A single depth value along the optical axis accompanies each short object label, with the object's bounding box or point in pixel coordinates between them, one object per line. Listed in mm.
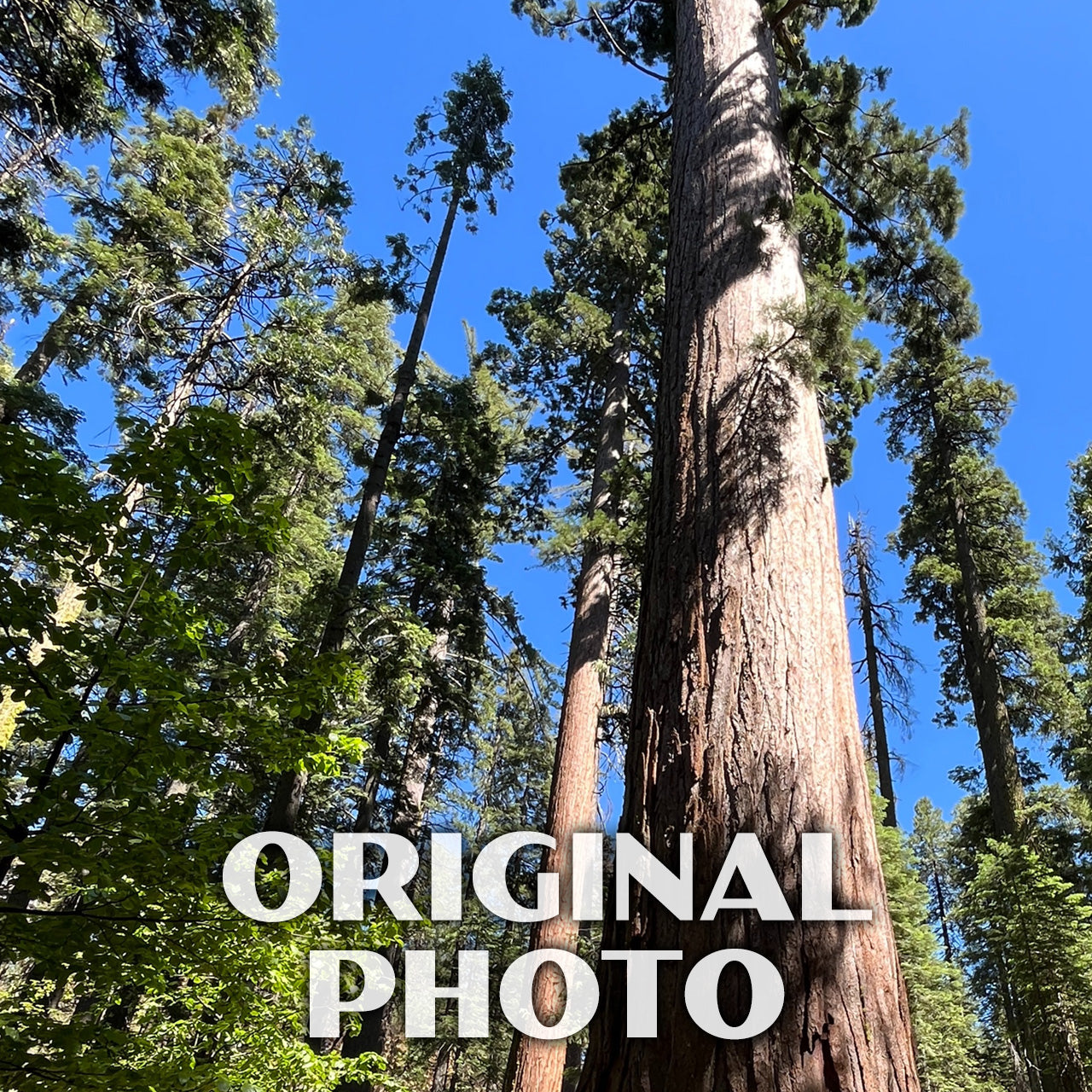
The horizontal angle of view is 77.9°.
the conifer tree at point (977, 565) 12266
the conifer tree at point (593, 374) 6363
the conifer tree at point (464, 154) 9633
